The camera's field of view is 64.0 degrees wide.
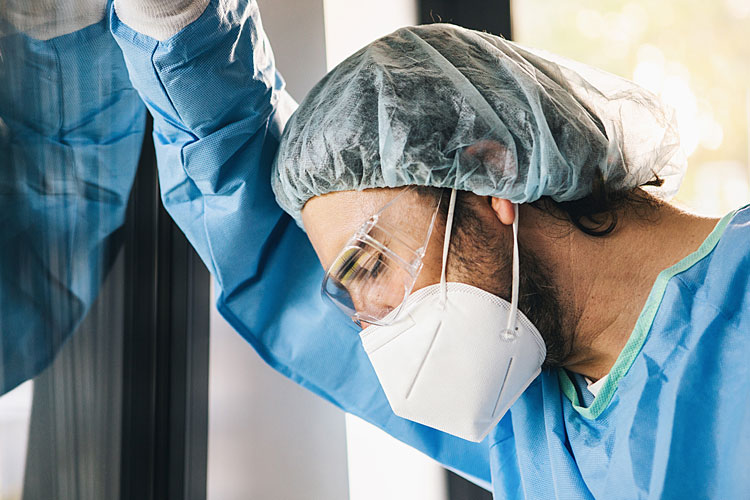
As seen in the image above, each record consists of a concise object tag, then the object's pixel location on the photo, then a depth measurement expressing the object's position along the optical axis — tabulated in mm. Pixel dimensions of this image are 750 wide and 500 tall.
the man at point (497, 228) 792
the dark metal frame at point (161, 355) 1221
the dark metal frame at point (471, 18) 1545
